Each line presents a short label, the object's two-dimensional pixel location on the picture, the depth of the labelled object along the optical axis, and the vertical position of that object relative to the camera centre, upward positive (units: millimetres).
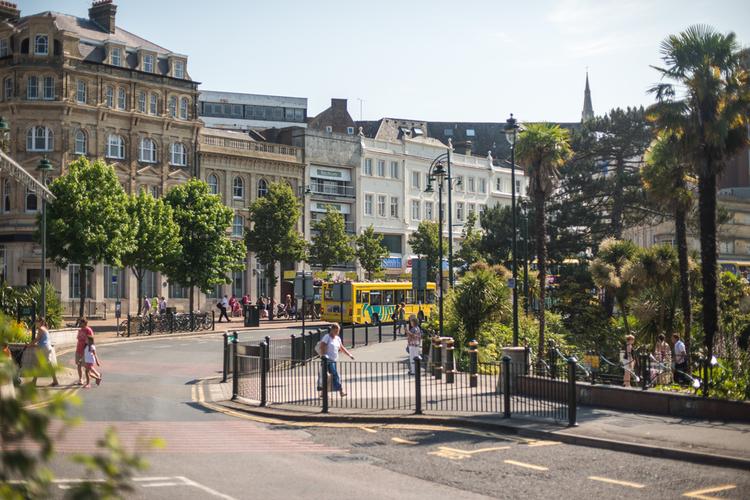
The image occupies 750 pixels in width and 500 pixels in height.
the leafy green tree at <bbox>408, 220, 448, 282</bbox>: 72062 +3306
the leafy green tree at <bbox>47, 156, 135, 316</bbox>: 44500 +3211
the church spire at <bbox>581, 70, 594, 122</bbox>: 148000 +30923
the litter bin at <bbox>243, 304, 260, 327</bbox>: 48688 -2056
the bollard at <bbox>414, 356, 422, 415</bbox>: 16375 -2150
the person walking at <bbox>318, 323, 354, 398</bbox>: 19188 -1582
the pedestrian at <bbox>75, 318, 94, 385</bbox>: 21391 -1626
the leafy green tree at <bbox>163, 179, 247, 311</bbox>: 50688 +2481
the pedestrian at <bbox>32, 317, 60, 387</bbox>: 20469 -1462
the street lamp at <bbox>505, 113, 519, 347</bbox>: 23375 +4026
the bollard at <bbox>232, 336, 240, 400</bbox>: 19844 -2214
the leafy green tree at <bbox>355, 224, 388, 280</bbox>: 67875 +2269
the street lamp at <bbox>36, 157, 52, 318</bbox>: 28944 +1618
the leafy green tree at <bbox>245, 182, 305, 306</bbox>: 60250 +3714
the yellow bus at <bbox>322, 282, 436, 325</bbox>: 50125 -1381
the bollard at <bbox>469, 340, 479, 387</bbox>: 20592 -2256
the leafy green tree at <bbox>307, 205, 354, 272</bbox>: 64750 +2780
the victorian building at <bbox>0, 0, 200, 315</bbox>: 55656 +11504
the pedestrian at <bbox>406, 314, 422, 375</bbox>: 26094 -1809
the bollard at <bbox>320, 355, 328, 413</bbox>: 17033 -2083
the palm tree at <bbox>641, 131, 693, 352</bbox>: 27234 +3025
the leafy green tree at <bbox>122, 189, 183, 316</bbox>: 48250 +2640
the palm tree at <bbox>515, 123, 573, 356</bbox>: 27516 +4111
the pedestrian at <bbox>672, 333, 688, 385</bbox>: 20077 -2002
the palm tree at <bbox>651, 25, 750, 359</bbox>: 22469 +4681
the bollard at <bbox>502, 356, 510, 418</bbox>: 15891 -2037
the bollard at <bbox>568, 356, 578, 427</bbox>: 14922 -2101
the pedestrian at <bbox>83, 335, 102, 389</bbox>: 21500 -1951
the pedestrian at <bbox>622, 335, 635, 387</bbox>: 20202 -2003
